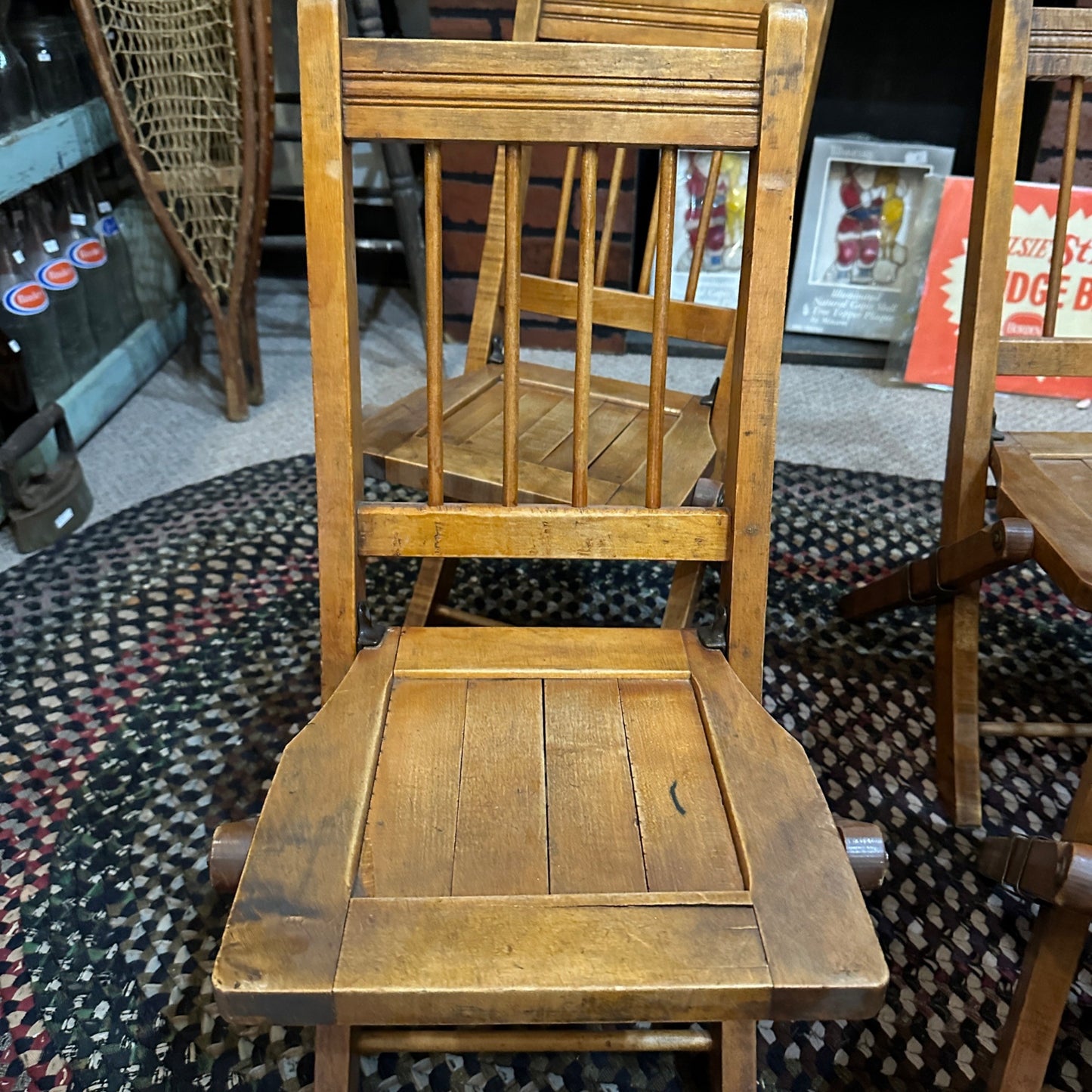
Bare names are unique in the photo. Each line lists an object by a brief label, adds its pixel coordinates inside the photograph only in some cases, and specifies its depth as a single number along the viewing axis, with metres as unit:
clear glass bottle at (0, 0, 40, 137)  1.59
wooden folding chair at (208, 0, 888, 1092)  0.54
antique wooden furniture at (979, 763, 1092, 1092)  0.72
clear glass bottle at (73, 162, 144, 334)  1.91
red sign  2.03
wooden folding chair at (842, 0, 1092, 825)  1.00
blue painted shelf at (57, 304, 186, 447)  1.88
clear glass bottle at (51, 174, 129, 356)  1.81
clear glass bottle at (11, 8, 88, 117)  1.69
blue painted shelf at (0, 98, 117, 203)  1.55
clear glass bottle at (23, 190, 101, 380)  1.70
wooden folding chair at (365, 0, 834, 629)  1.08
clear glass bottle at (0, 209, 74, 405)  1.61
